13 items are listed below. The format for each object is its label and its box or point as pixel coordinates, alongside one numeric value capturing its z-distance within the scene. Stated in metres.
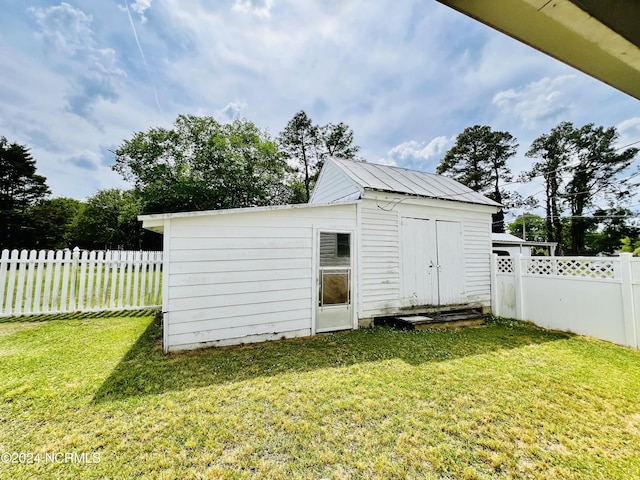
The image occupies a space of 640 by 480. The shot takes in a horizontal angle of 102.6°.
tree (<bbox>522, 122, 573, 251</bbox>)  20.30
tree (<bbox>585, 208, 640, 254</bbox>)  19.69
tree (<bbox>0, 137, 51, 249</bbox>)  20.36
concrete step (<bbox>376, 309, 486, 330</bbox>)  5.42
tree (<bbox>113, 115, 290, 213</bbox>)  20.61
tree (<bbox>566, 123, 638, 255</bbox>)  18.41
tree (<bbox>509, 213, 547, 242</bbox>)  27.83
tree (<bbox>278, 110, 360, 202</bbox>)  21.31
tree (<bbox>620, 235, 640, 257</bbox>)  18.28
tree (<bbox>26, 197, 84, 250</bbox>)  22.22
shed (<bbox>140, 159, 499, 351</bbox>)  4.21
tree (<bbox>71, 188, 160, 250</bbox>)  26.27
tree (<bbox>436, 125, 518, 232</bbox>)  22.28
